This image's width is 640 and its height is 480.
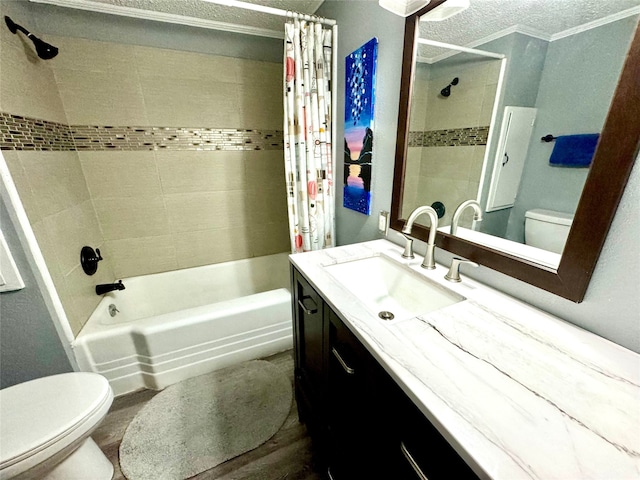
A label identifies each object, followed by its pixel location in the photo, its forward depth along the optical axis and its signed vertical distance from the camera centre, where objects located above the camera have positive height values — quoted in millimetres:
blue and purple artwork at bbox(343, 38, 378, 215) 1288 +155
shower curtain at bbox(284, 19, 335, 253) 1460 +113
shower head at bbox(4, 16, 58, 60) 1220 +552
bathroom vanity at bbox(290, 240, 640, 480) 399 -445
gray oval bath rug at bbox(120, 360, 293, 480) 1160 -1327
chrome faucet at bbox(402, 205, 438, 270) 963 -293
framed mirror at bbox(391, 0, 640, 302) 578 +99
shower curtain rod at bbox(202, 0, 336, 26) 1195 +702
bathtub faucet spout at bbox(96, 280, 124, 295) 1699 -857
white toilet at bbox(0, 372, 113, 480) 858 -928
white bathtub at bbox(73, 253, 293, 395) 1415 -1055
